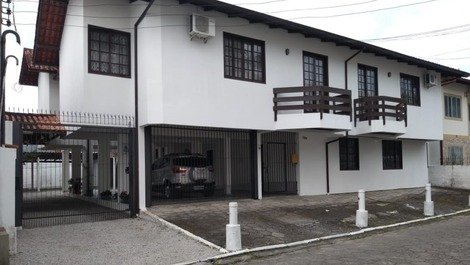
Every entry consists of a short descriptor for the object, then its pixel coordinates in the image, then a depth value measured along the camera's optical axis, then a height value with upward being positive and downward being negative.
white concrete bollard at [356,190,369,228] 12.70 -1.80
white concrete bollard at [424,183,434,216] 15.18 -1.89
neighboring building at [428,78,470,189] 23.36 +0.34
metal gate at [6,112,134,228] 12.47 -0.73
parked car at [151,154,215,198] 15.25 -0.71
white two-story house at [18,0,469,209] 13.27 +2.03
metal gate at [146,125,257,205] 15.18 -0.39
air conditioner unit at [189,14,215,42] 13.39 +3.71
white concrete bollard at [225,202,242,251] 9.56 -1.69
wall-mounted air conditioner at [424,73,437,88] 22.11 +3.31
